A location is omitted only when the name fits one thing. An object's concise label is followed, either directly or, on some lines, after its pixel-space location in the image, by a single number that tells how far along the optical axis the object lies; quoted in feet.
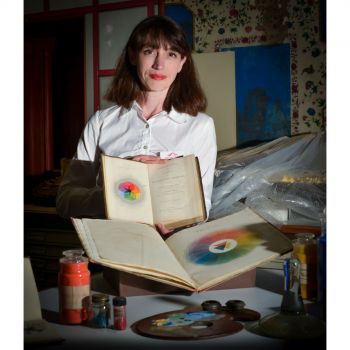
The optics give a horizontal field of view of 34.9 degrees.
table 3.56
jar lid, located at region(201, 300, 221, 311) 3.86
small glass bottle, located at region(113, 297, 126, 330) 3.56
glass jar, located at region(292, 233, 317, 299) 4.02
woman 4.64
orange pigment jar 3.72
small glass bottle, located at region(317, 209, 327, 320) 3.98
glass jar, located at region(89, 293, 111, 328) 3.62
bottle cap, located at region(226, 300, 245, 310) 3.84
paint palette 3.62
